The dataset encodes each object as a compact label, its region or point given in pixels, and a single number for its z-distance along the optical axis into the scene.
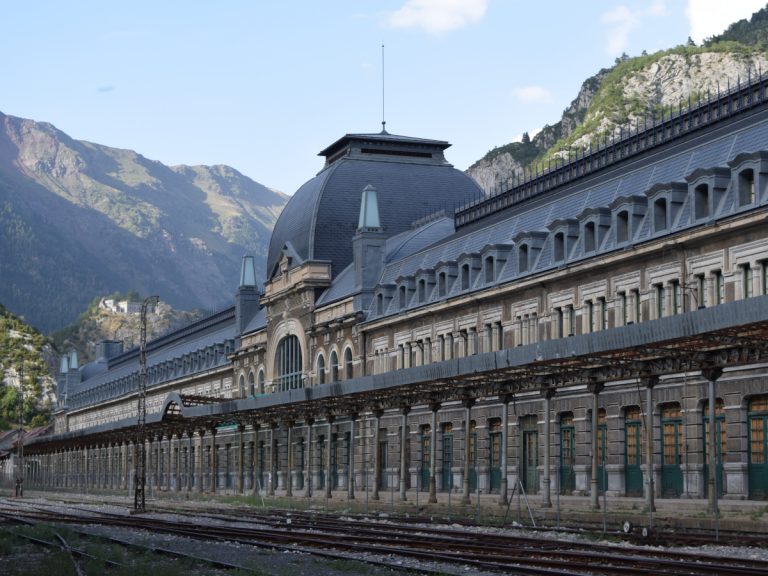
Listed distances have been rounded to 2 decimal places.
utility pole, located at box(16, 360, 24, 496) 99.06
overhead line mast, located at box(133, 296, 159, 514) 59.56
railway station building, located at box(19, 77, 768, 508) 43.12
